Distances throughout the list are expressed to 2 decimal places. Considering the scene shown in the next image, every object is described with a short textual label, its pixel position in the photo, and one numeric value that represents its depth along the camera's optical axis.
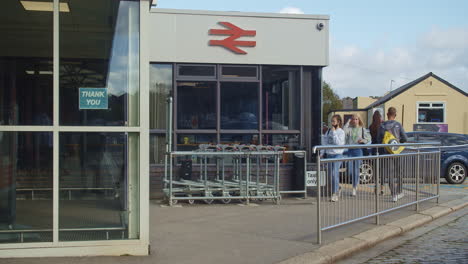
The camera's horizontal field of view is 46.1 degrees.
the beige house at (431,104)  43.78
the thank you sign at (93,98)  6.48
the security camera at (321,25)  12.40
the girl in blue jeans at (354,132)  12.68
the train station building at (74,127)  6.35
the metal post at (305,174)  11.74
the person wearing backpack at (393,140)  9.34
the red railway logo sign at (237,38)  11.96
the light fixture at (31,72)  6.80
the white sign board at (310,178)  11.89
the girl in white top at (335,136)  11.72
